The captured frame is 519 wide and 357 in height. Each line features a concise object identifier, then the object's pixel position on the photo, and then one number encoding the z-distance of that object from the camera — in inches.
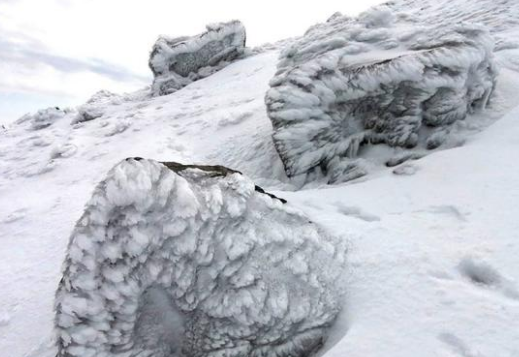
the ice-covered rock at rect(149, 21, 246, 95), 411.5
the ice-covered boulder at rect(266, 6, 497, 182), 147.6
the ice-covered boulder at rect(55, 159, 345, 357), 75.9
